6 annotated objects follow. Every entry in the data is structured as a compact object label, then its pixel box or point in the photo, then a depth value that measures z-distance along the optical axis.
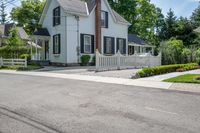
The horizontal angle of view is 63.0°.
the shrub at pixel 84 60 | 16.86
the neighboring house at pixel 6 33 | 28.25
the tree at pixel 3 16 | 54.25
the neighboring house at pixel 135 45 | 23.32
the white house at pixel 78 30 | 16.47
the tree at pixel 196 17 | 34.68
